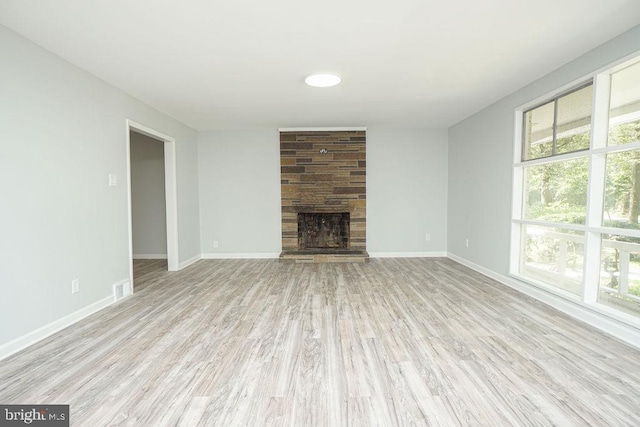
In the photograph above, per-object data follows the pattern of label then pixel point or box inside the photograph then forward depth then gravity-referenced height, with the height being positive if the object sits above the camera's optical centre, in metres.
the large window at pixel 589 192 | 2.35 +0.09
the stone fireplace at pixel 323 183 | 5.30 +0.33
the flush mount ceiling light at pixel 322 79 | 2.87 +1.28
